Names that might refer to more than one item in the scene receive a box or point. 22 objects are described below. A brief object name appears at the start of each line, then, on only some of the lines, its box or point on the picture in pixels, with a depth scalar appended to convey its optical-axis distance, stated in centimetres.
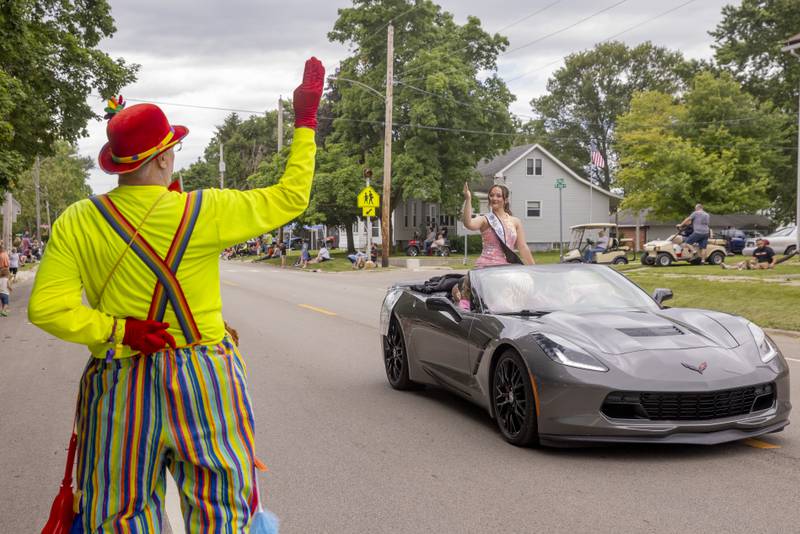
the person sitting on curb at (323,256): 4722
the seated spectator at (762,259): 2517
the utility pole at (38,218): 7894
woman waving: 913
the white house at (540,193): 6431
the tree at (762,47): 5906
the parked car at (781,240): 4134
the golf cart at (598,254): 3353
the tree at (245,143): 10419
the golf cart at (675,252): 3138
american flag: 4834
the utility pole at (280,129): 5585
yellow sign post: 3846
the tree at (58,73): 2222
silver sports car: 580
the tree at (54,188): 9681
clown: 299
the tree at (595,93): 8100
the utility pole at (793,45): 3412
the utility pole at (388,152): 3775
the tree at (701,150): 5003
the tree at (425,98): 4869
